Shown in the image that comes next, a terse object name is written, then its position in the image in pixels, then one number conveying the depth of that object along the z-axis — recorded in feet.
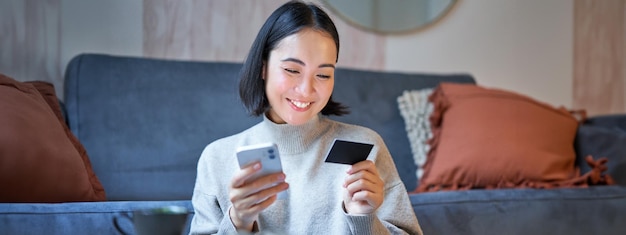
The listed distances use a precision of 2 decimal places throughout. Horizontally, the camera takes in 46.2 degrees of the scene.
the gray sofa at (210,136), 5.92
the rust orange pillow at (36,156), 5.22
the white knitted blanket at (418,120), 7.49
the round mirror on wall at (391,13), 8.66
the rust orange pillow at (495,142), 7.02
